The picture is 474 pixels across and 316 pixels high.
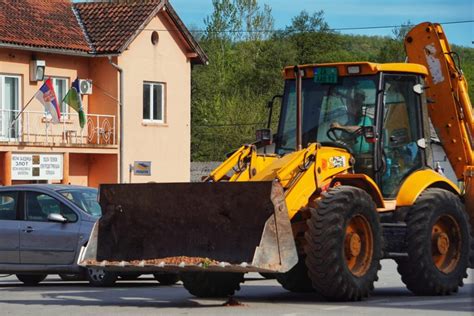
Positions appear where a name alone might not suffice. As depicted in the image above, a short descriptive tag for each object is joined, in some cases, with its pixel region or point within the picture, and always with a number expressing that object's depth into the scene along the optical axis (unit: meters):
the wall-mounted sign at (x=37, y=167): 38.50
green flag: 38.56
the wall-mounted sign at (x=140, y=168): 42.47
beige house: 39.03
